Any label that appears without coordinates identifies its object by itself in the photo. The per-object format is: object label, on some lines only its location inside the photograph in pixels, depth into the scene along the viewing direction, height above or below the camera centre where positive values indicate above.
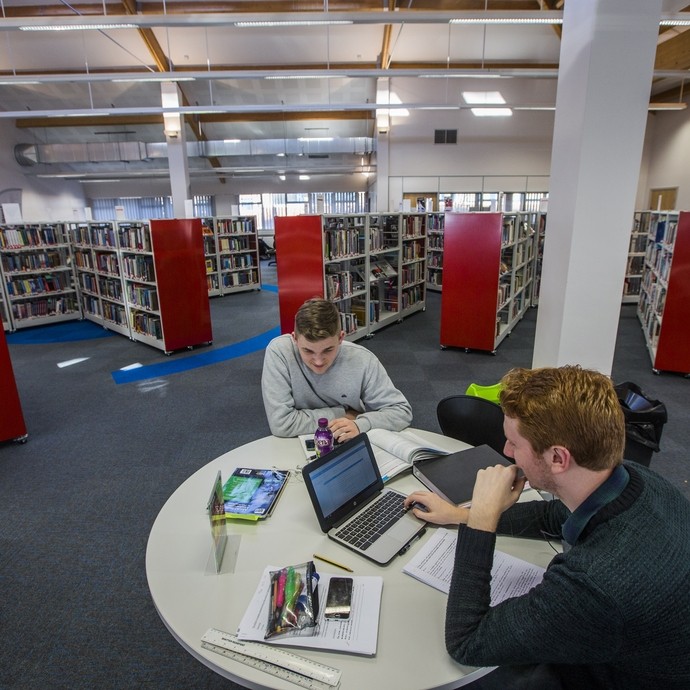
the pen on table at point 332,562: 1.35 -0.97
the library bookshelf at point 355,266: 5.95 -0.66
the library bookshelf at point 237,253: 10.79 -0.75
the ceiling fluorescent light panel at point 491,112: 11.84 +2.53
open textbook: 1.81 -0.90
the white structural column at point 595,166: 3.32 +0.35
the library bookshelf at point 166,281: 6.06 -0.77
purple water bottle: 1.86 -0.83
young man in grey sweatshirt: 2.15 -0.77
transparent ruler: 1.05 -0.98
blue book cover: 1.59 -0.95
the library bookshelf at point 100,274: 7.21 -0.79
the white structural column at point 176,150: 11.11 +1.67
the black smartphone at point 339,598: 1.20 -0.96
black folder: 1.62 -0.90
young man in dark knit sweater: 0.91 -0.70
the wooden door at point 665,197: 11.04 +0.38
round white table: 1.07 -0.98
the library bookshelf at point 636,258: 8.97 -0.82
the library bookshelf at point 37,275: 7.64 -0.86
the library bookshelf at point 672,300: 4.95 -0.93
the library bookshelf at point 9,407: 3.75 -1.43
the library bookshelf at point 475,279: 5.87 -0.77
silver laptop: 1.43 -0.93
